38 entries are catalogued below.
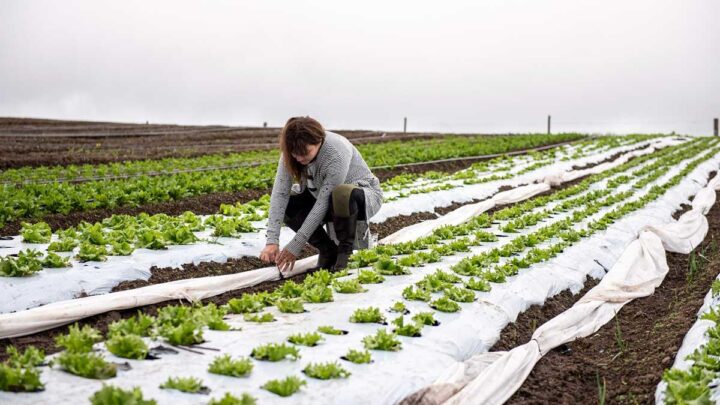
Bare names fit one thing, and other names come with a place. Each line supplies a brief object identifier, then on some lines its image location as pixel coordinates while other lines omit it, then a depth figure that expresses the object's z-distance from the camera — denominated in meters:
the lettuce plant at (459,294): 6.14
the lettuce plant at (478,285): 6.54
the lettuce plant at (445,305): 5.83
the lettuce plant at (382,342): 4.84
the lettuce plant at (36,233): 7.99
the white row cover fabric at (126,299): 5.91
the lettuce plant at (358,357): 4.58
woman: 6.42
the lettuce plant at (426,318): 5.49
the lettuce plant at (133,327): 4.52
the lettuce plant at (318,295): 5.87
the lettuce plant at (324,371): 4.25
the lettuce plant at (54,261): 7.00
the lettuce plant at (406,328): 5.19
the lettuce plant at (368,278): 6.55
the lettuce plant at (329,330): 5.04
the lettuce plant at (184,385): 3.86
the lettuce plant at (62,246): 7.53
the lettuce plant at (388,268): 6.94
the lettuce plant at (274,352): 4.41
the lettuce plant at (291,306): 5.55
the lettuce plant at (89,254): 7.37
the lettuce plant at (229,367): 4.13
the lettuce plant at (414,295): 6.05
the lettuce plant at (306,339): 4.75
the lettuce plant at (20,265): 6.70
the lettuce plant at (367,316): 5.37
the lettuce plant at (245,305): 5.57
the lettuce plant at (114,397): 3.39
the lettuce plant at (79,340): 4.11
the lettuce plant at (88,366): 3.88
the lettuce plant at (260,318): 5.23
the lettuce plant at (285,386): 3.97
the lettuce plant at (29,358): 3.94
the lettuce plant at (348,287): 6.16
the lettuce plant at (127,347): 4.22
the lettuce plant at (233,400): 3.67
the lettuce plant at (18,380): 3.66
